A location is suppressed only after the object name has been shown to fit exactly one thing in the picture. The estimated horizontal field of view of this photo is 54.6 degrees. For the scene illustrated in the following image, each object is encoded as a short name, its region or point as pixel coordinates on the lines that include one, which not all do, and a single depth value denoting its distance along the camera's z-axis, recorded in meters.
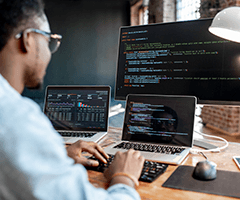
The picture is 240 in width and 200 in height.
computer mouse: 0.69
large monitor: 1.10
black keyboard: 0.71
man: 0.36
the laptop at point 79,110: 1.33
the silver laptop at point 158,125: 1.01
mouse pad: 0.63
